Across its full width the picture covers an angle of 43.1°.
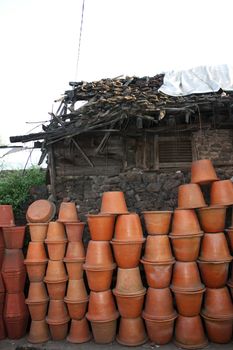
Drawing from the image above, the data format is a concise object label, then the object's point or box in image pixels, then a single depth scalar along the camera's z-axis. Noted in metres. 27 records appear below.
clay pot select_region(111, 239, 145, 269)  4.35
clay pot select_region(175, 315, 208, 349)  4.09
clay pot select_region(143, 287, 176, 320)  4.18
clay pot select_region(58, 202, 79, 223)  4.80
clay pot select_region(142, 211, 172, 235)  4.42
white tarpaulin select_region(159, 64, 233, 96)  5.40
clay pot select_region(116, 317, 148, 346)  4.25
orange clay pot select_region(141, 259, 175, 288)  4.28
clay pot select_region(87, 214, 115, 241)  4.51
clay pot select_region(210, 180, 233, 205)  4.42
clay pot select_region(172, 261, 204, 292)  4.20
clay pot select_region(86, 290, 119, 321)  4.30
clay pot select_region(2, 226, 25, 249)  4.88
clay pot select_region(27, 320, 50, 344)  4.54
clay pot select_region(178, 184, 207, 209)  4.45
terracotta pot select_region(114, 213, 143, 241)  4.41
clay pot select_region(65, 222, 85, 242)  4.72
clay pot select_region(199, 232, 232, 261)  4.23
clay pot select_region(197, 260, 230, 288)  4.20
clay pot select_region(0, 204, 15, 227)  4.98
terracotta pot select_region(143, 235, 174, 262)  4.32
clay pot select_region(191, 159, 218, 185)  4.61
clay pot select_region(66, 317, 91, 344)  4.43
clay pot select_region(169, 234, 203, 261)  4.27
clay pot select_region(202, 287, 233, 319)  4.08
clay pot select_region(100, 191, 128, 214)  4.57
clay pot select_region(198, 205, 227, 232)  4.35
